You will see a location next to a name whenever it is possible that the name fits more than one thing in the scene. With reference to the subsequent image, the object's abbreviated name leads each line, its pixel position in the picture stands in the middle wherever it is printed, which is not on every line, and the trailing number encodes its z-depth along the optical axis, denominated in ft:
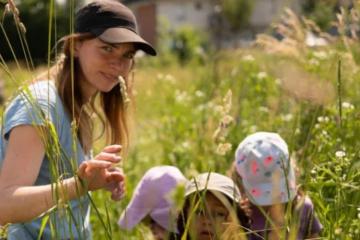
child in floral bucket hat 10.67
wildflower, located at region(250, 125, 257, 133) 17.13
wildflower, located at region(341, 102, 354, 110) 13.05
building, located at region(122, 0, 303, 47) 180.17
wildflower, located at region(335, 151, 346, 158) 9.35
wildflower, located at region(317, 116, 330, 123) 13.03
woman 9.05
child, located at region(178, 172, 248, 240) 10.39
